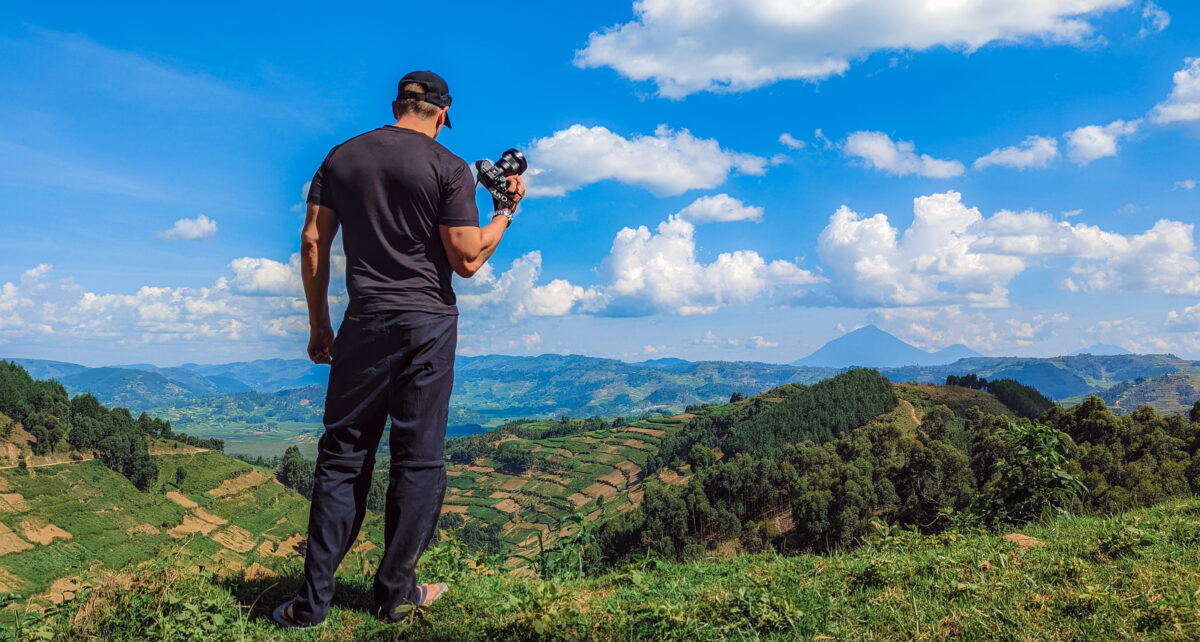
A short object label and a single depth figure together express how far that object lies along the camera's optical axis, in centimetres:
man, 390
